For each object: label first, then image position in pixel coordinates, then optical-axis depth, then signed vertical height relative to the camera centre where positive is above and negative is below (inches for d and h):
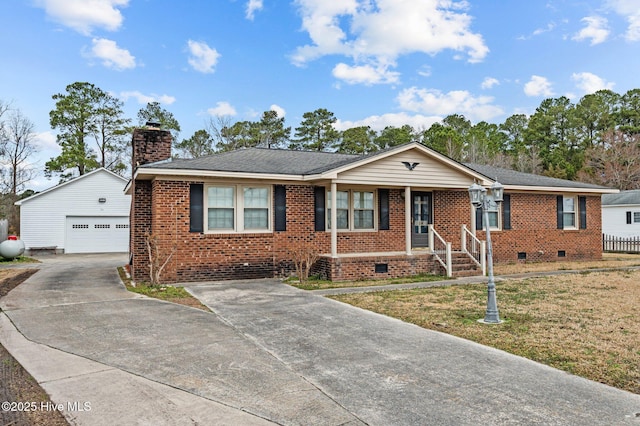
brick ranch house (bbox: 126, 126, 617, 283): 421.4 +12.2
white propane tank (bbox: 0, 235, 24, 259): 722.8 -41.6
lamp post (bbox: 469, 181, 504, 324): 257.8 +9.6
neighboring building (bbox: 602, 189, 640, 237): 931.8 +16.9
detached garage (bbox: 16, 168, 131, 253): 877.8 +17.6
